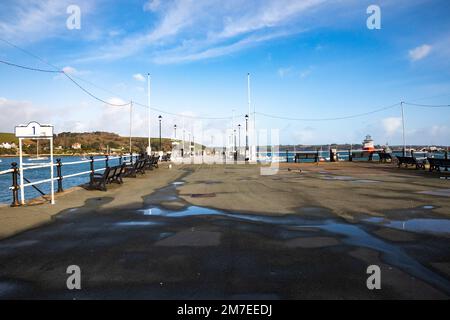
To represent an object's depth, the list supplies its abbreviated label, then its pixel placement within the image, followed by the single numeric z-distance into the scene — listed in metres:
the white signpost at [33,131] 10.48
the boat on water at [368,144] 46.56
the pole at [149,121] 38.76
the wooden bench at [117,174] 15.40
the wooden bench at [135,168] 19.95
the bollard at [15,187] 10.13
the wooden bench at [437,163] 21.20
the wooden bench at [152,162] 26.66
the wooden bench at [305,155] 39.78
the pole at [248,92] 45.03
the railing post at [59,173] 13.15
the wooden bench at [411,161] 26.43
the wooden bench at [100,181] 14.11
